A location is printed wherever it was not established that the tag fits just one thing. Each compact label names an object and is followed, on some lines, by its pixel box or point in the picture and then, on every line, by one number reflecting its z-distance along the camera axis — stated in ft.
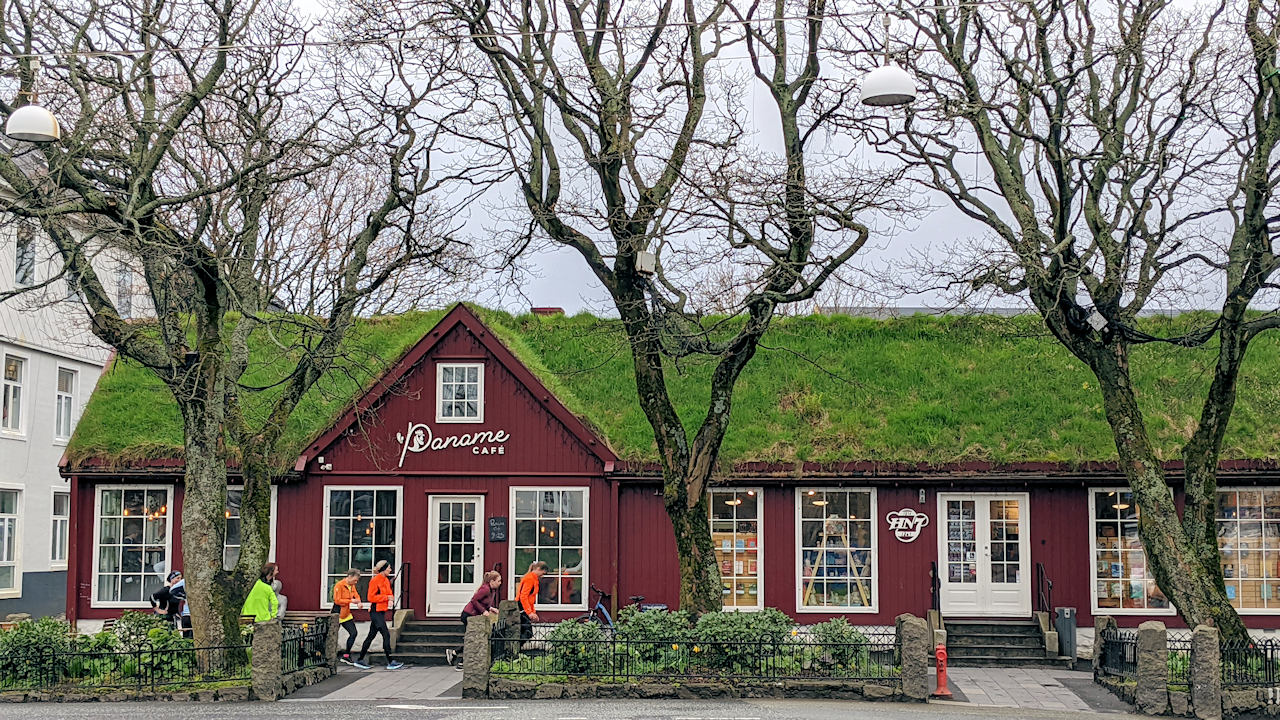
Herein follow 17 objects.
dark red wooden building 73.82
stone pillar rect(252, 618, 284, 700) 54.54
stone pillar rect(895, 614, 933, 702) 54.13
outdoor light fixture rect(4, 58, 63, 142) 41.04
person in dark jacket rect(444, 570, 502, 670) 64.75
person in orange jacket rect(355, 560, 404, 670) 65.00
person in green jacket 58.75
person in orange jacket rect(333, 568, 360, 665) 65.46
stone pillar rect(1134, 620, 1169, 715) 52.95
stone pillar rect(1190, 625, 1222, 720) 52.11
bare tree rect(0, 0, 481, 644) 54.03
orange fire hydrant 56.44
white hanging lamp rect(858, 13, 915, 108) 39.88
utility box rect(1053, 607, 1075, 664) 68.95
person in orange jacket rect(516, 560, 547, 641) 66.08
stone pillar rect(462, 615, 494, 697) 55.67
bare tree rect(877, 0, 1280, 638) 56.85
